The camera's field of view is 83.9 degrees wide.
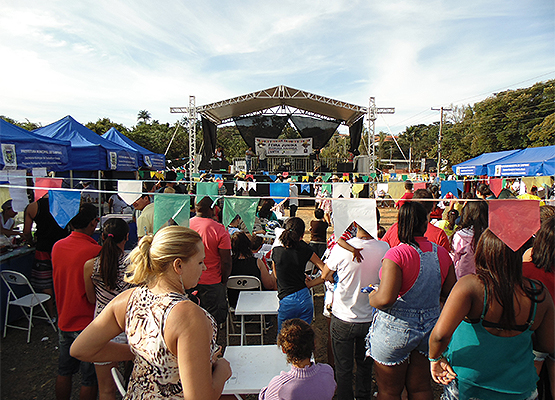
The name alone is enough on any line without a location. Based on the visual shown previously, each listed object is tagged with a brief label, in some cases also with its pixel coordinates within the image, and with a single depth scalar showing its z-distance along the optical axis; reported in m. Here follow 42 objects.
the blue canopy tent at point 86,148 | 6.75
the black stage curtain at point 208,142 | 16.67
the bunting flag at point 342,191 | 6.88
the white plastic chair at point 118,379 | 1.71
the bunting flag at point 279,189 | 7.76
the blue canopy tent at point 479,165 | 13.12
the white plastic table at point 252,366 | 1.88
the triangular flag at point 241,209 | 3.54
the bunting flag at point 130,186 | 4.72
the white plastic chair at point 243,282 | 3.50
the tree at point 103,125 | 29.75
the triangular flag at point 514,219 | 1.77
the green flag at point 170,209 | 3.28
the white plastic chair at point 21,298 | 3.51
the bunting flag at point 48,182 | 4.11
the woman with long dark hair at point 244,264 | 3.68
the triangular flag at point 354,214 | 2.55
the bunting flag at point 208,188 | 5.27
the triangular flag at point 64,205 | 3.35
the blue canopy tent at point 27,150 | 4.62
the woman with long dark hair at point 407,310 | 1.90
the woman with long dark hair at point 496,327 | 1.43
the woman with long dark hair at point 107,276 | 2.18
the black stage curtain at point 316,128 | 18.47
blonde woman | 1.07
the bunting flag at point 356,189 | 8.67
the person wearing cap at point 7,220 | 4.59
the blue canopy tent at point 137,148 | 9.41
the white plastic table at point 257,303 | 2.91
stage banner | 18.75
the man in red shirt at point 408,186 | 6.94
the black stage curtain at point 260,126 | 18.25
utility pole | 26.65
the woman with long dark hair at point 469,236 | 3.00
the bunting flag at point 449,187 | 6.91
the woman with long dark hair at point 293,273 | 2.73
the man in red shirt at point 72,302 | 2.29
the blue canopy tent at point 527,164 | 9.87
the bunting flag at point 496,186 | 6.78
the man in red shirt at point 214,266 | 3.08
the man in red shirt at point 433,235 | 2.96
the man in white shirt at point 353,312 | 2.27
